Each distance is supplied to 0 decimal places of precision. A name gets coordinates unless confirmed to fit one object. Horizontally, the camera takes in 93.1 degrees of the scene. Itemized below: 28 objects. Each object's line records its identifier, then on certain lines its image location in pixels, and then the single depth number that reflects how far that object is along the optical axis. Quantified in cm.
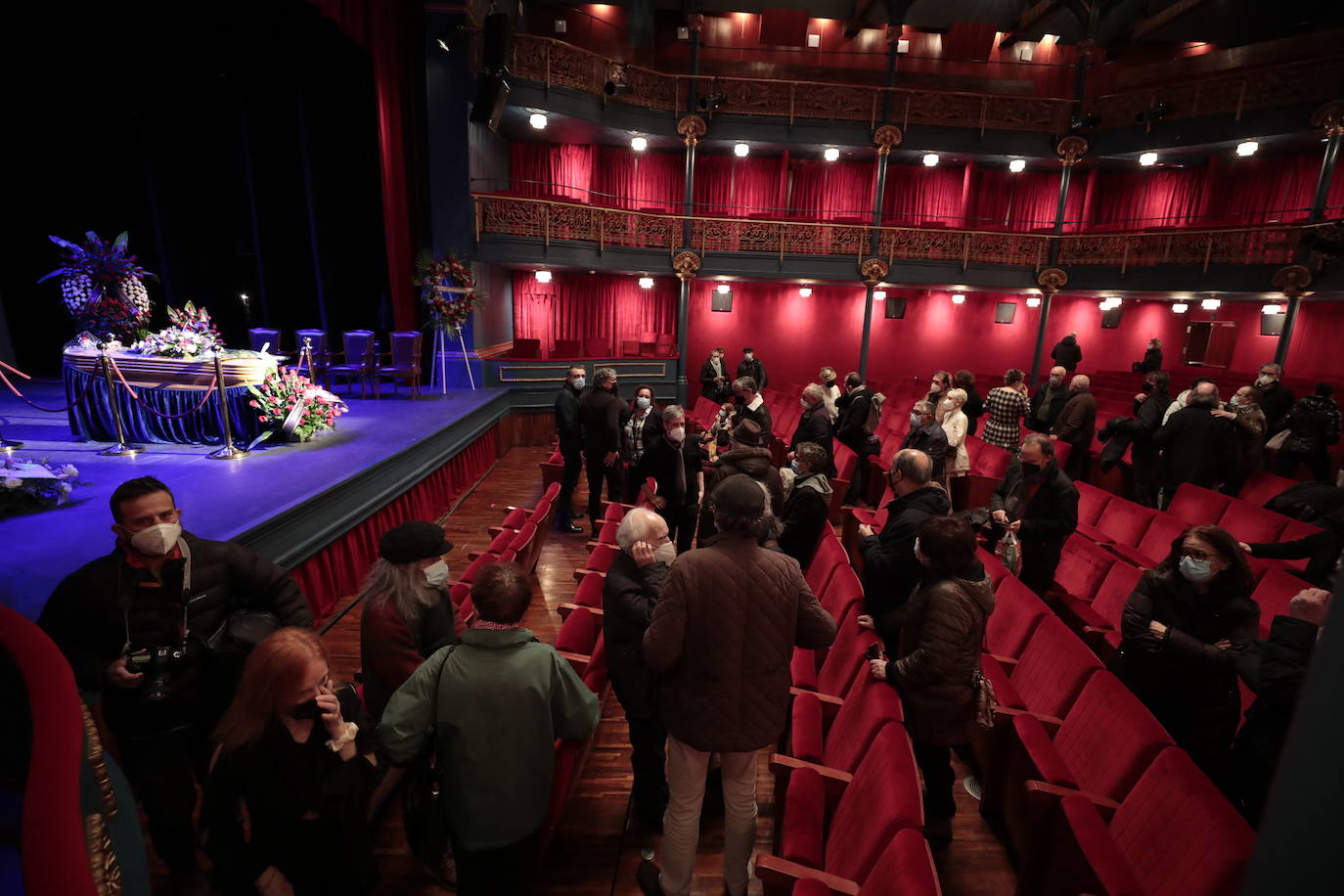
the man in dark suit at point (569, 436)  561
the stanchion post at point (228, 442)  532
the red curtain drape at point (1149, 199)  1329
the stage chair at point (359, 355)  848
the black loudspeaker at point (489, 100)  819
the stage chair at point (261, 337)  803
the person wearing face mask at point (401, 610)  208
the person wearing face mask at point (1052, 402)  709
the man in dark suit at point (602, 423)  532
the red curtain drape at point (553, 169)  1278
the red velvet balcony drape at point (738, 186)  1412
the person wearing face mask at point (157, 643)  196
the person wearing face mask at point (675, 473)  412
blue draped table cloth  560
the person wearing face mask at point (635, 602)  222
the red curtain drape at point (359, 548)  423
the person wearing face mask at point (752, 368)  955
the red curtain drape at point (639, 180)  1360
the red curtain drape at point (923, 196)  1432
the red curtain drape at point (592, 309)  1297
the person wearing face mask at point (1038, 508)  350
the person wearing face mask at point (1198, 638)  228
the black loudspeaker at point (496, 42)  805
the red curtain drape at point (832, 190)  1427
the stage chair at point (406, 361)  859
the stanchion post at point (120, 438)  533
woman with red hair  153
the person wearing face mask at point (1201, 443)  499
